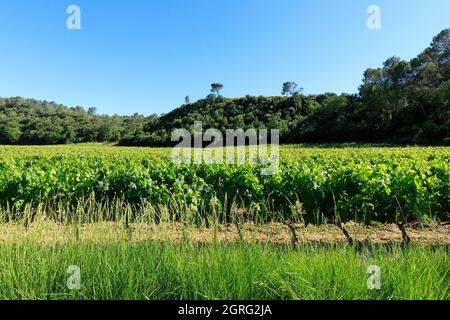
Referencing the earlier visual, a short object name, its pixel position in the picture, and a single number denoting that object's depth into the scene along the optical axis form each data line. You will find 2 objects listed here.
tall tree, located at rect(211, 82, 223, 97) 137.12
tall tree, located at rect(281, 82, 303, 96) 121.50
